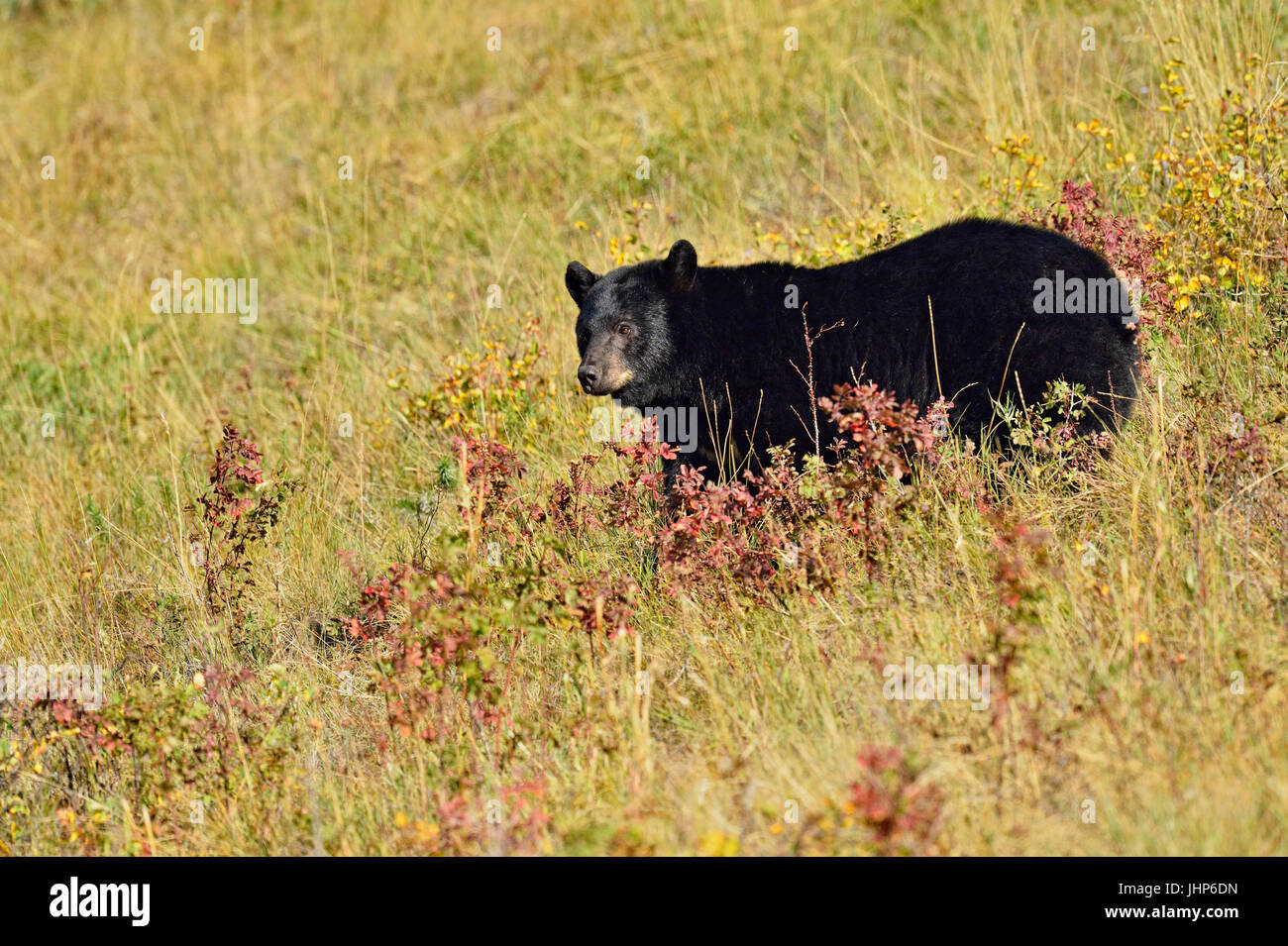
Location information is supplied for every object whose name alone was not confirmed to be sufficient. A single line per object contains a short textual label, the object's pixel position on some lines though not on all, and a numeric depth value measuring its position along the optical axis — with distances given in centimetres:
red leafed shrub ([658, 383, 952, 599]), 912
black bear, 1100
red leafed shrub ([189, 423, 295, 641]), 1114
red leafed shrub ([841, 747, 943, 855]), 623
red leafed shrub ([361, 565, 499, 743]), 857
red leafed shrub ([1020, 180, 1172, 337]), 1159
